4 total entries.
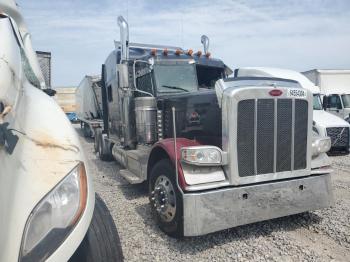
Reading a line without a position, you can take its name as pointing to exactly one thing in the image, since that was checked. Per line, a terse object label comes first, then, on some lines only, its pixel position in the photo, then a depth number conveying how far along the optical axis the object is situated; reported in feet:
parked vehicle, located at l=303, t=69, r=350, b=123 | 56.39
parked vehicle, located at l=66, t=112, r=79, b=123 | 91.83
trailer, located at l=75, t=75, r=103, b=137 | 55.06
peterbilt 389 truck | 11.04
